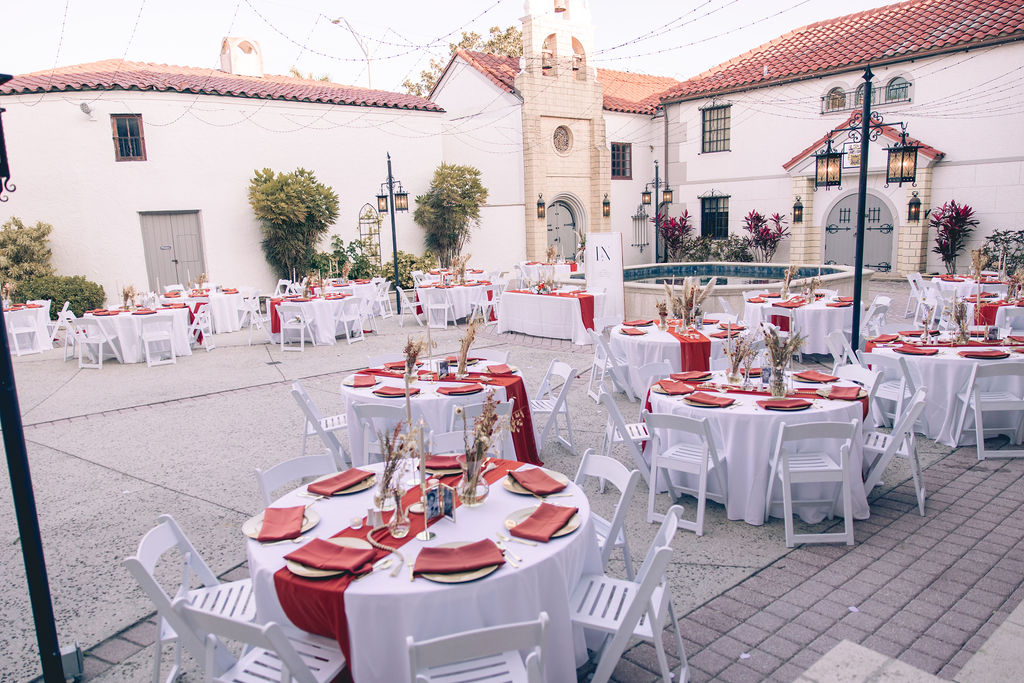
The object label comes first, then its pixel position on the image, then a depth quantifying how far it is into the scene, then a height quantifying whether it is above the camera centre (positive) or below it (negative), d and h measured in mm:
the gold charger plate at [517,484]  3672 -1255
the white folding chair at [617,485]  3561 -1305
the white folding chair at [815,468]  4445 -1528
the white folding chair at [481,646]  2320 -1331
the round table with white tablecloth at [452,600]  2738 -1409
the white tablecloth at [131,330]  11164 -1063
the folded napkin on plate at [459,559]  2844 -1280
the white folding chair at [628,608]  2797 -1618
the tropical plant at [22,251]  14508 +382
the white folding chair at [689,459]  4695 -1532
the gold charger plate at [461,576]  2783 -1301
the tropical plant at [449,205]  19898 +1365
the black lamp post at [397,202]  15727 +1206
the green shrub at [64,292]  14477 -498
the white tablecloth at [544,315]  11767 -1167
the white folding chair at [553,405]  6184 -1475
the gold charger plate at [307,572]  2848 -1288
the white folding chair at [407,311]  14642 -1294
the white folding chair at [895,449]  4697 -1548
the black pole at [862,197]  7332 +427
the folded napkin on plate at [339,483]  3760 -1243
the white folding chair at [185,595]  2773 -1541
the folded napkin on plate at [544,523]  3123 -1267
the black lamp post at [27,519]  2885 -1054
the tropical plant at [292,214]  16562 +1074
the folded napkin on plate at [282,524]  3209 -1259
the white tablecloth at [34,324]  12245 -978
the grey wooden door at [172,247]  16281 +400
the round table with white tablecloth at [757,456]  4855 -1507
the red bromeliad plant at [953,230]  17312 +78
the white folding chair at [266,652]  2457 -1602
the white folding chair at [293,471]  3835 -1221
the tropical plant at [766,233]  21172 +227
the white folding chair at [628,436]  5102 -1514
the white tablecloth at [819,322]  9703 -1174
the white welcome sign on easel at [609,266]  12133 -336
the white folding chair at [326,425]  5715 -1470
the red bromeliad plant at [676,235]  23516 +323
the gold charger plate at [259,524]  3279 -1272
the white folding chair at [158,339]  10969 -1188
